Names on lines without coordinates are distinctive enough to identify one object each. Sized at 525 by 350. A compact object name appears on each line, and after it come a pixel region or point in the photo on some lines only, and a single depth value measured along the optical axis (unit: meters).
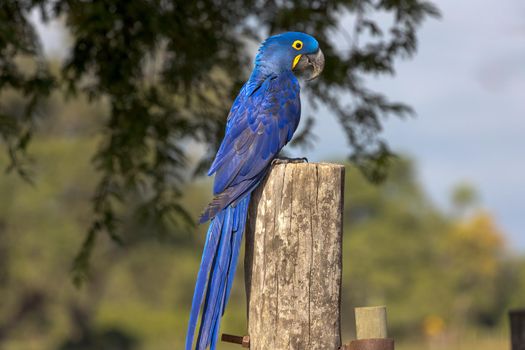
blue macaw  8.11
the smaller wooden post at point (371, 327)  8.33
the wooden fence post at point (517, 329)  11.70
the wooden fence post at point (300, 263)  8.03
